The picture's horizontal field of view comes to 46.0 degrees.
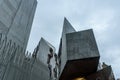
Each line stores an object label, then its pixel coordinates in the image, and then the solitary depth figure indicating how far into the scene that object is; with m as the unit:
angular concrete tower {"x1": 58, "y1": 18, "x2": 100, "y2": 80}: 10.95
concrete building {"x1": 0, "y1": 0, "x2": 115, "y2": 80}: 10.84
